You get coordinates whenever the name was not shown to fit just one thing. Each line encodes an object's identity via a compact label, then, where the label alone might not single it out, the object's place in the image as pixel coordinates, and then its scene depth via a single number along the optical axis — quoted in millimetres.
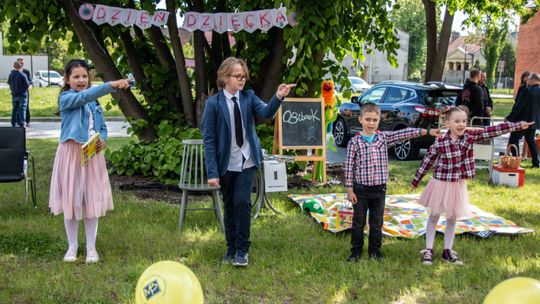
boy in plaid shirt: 4852
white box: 6848
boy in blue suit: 4707
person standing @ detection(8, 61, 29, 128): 15109
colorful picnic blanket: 5879
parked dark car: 11141
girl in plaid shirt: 4934
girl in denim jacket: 4805
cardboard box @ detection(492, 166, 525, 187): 8695
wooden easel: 8359
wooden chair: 5941
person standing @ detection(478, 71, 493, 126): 11062
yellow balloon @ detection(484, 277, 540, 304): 2768
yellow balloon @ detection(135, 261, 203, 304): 2984
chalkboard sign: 8453
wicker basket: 8727
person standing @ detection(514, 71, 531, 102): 10602
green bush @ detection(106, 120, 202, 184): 8273
